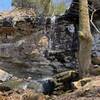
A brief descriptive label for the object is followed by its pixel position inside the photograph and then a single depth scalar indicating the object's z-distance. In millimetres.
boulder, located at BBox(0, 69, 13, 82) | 14633
